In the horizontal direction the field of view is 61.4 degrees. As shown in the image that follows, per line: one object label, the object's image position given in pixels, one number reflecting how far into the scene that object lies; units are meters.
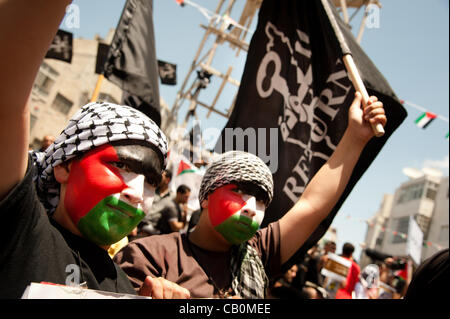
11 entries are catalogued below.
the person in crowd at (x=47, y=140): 4.56
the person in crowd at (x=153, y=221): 4.73
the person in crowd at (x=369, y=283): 4.73
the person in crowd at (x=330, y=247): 7.19
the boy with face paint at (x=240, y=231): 1.89
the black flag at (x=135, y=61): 3.53
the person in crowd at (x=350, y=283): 5.14
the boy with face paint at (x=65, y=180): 0.84
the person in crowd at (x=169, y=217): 4.92
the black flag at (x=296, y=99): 2.75
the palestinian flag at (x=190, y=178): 6.42
